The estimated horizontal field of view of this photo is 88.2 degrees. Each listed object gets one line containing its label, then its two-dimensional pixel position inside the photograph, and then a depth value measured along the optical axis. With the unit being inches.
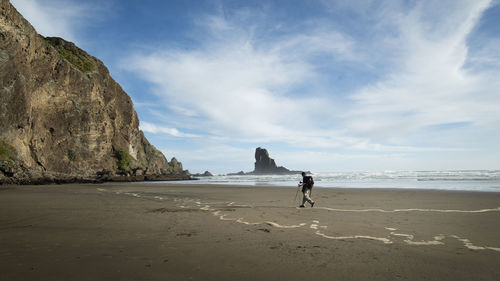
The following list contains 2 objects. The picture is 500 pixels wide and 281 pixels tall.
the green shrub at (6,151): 1529.3
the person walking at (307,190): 563.2
